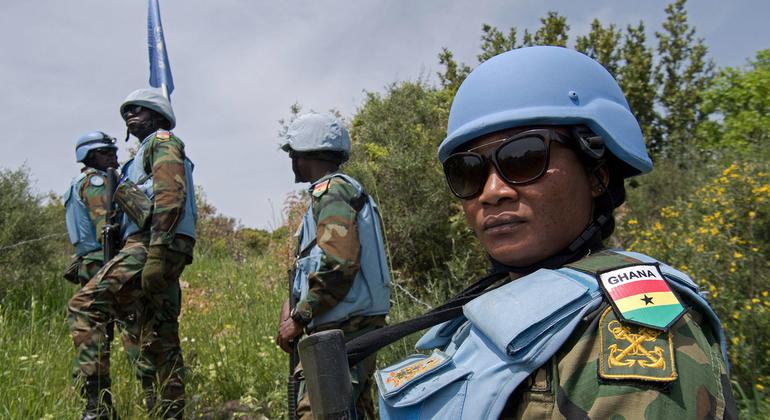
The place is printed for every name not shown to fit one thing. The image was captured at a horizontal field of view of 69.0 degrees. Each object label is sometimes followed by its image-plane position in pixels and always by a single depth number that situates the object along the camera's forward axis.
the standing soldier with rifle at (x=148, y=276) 3.63
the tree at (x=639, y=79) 11.04
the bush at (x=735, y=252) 3.35
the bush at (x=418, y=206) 6.43
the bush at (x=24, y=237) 7.14
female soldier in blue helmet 0.78
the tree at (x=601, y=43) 10.47
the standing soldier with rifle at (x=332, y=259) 2.79
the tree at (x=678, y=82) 11.64
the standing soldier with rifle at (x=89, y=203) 4.61
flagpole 6.91
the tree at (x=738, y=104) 9.19
